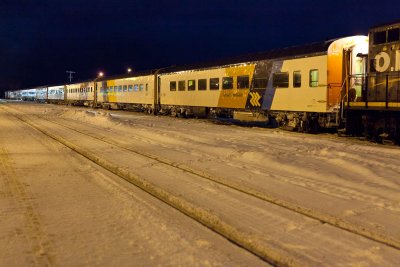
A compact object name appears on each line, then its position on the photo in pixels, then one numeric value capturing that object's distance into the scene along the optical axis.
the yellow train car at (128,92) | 36.28
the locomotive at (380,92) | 14.78
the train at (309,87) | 15.30
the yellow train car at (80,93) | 54.53
